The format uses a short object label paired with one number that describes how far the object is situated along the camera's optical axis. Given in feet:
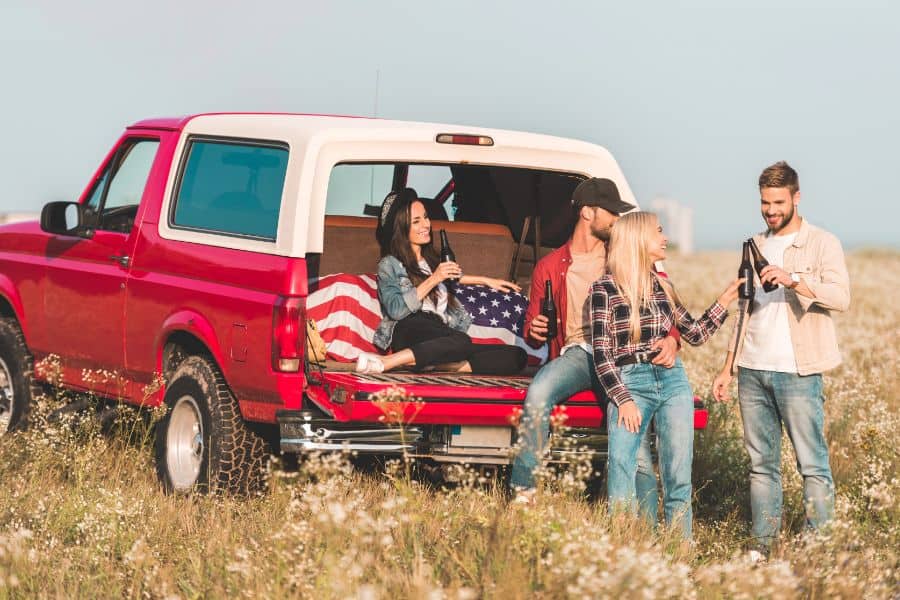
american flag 43.72
